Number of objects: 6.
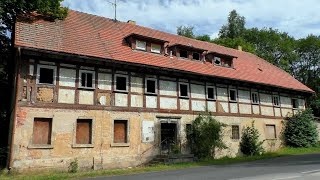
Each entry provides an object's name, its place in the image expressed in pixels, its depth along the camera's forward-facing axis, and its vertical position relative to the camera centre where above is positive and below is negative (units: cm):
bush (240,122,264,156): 1924 -153
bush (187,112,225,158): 1703 -85
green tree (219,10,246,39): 4140 +1570
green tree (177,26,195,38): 3801 +1396
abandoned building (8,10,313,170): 1324 +191
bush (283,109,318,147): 2207 -77
